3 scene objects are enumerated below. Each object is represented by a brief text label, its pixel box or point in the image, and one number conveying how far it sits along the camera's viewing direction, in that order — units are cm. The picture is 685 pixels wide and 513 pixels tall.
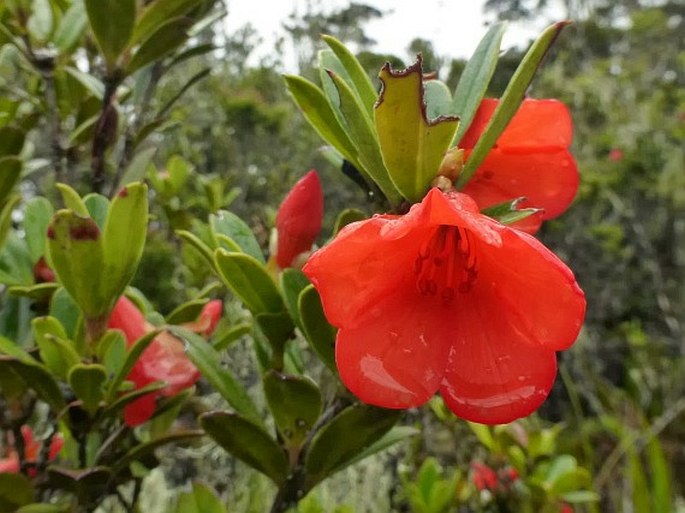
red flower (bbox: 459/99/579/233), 13
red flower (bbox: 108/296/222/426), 14
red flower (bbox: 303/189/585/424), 9
